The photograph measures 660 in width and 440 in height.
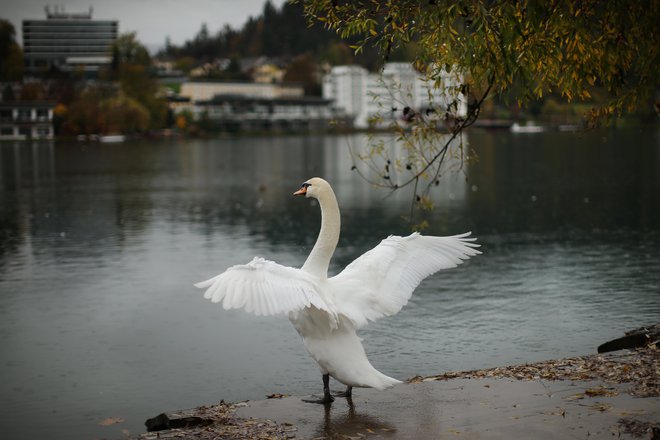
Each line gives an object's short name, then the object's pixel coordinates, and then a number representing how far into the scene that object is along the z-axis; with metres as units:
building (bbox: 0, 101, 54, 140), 150.75
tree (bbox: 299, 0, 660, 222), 9.07
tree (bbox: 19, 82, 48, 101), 170.25
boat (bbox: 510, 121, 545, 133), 180.00
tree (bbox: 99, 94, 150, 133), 144.75
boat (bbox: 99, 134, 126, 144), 130.88
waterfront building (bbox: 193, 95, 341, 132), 182.62
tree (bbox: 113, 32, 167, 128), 162.00
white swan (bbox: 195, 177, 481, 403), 7.62
